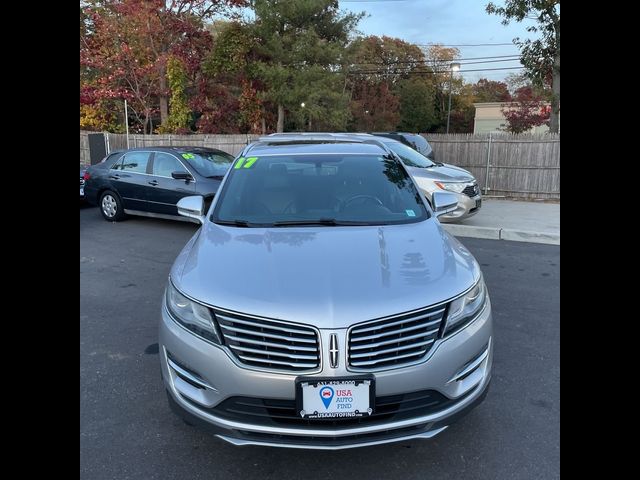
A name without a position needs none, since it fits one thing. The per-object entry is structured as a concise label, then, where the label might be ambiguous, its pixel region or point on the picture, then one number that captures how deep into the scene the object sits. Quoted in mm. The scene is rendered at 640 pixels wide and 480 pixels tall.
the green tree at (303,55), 19594
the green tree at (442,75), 51531
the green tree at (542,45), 13117
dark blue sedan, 8719
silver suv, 2148
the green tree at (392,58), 45938
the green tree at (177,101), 19984
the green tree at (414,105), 44844
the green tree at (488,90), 57281
